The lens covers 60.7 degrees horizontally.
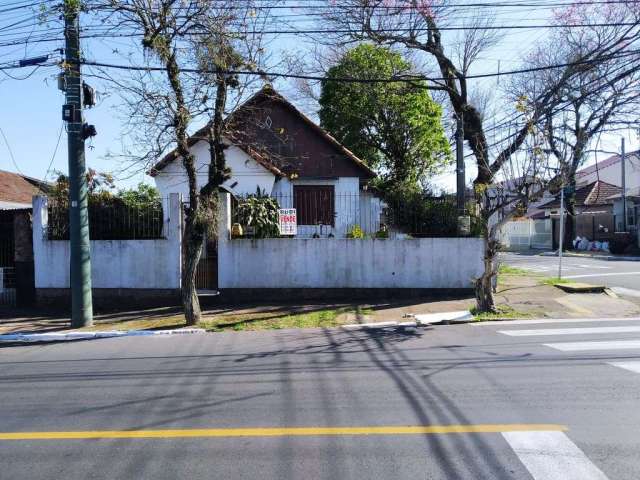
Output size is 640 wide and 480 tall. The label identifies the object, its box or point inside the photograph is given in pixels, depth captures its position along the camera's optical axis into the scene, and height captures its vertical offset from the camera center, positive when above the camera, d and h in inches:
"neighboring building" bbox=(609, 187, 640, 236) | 1375.5 +43.9
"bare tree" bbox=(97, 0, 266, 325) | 413.1 +124.0
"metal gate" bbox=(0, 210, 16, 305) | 563.2 -17.5
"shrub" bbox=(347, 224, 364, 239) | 573.6 +1.3
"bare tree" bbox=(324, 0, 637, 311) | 550.9 +186.9
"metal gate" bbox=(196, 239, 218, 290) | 557.3 -34.9
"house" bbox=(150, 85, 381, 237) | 664.4 +85.5
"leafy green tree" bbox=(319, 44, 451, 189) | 794.2 +183.5
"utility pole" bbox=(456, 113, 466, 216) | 570.2 +66.6
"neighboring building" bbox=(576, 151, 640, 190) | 1795.0 +181.2
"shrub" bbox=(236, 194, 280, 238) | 559.2 +20.1
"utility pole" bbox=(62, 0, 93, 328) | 433.7 +40.1
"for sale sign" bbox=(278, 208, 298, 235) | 563.2 +15.4
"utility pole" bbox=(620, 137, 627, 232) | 1342.2 +54.1
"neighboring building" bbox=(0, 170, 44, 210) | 992.9 +104.1
